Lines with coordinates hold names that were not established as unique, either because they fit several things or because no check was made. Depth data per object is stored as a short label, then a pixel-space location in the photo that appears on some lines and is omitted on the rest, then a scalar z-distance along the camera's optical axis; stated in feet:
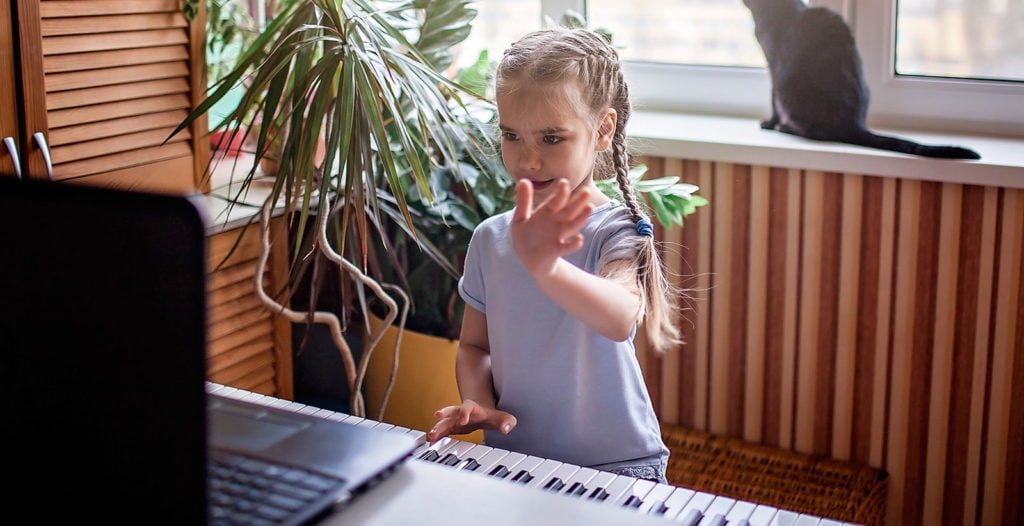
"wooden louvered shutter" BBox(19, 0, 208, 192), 6.68
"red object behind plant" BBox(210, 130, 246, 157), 8.53
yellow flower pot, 8.00
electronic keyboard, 3.29
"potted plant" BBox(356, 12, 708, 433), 7.36
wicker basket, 7.30
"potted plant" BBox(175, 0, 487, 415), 6.30
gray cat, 7.54
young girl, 4.77
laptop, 2.06
